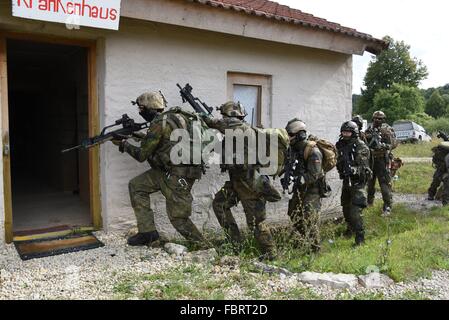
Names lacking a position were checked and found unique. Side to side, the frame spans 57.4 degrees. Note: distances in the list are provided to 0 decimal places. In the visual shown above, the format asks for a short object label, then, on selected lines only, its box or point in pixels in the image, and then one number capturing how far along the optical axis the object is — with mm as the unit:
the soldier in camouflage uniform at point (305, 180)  4922
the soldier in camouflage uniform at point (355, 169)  5547
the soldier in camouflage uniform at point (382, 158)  7258
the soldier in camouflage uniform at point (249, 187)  4559
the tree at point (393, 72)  42281
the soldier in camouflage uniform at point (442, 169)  7734
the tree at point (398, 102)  37500
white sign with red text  3879
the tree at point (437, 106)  51156
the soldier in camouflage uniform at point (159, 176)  4414
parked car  24469
